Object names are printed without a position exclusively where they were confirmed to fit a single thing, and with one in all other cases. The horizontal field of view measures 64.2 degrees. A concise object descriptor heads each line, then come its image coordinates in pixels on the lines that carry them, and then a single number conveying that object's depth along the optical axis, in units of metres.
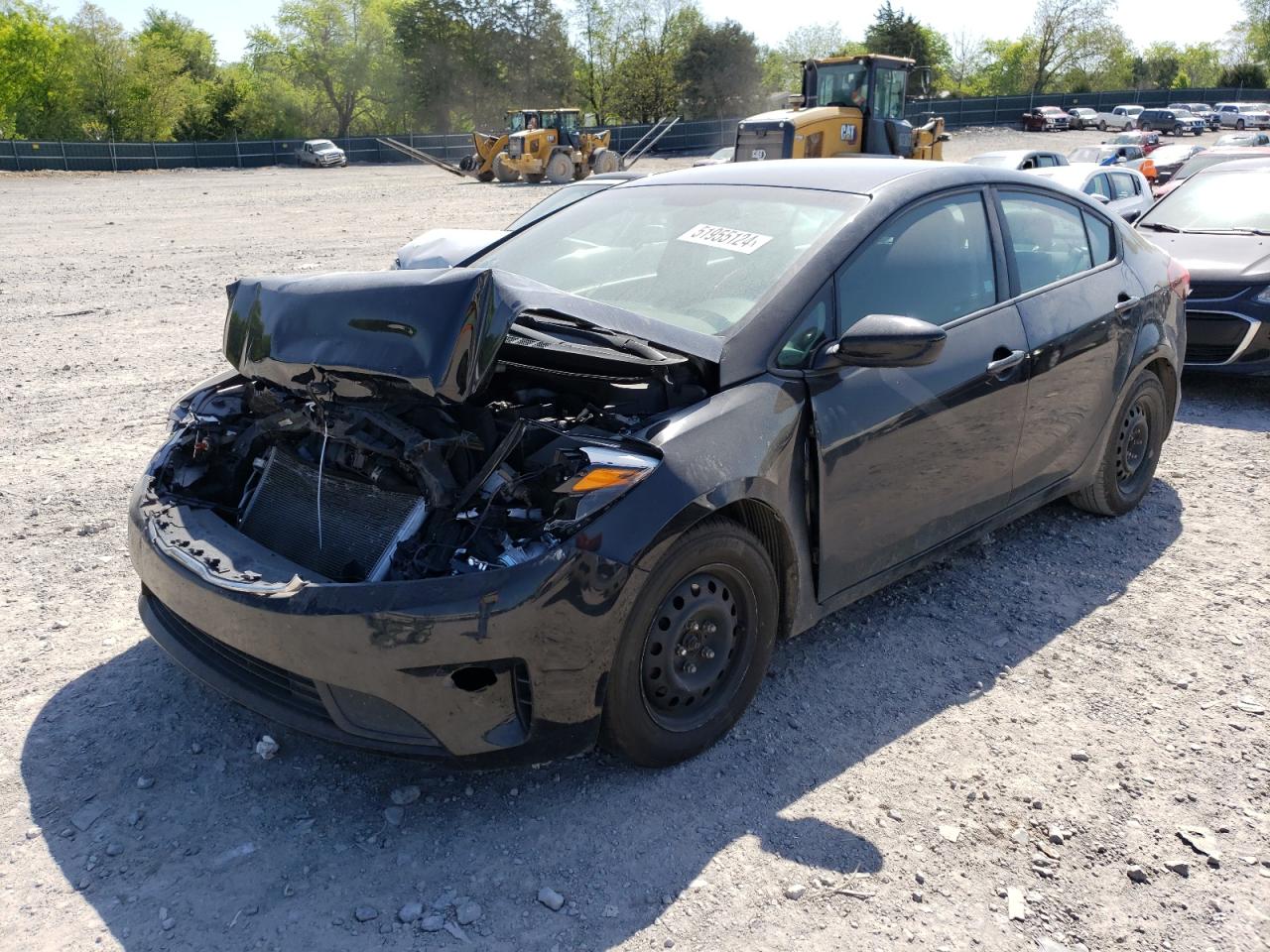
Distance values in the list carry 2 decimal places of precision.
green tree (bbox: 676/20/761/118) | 64.88
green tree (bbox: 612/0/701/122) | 66.44
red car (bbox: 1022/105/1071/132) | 58.03
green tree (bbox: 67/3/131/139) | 61.19
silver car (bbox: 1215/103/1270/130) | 55.50
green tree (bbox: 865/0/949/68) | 68.31
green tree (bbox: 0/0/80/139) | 62.16
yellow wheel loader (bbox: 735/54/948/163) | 19.94
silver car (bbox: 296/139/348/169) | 47.62
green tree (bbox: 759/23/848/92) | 89.06
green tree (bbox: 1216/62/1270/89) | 79.56
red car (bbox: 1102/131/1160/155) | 34.91
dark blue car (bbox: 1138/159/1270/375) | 7.12
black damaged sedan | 2.69
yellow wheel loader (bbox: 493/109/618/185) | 32.34
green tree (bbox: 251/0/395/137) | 74.44
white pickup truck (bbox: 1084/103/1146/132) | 57.47
